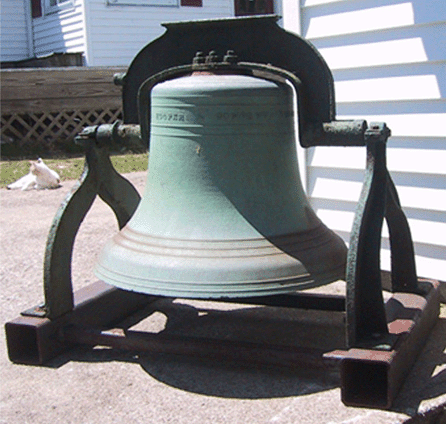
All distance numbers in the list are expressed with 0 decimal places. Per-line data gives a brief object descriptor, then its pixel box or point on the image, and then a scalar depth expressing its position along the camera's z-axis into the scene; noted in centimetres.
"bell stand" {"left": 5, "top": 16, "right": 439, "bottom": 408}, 253
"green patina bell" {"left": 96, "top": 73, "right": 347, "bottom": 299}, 260
